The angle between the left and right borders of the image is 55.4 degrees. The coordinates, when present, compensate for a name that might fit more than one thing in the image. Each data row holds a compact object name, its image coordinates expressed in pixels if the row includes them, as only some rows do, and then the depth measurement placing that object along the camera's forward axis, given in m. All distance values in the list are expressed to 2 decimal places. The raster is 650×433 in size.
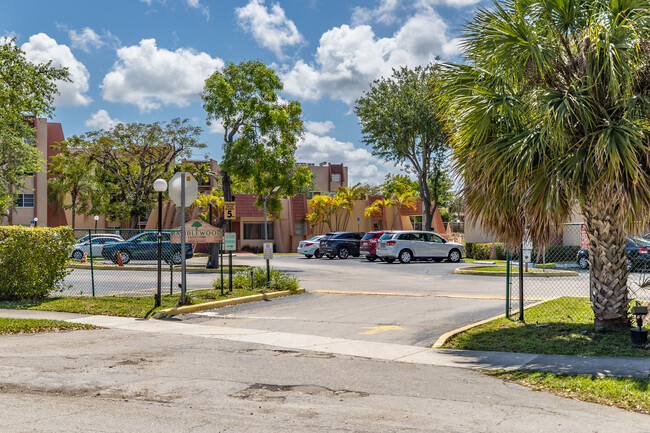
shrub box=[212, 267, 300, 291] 17.97
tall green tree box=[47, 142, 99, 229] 49.58
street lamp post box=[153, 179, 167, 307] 14.41
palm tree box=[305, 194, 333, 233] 55.72
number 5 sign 16.75
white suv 32.91
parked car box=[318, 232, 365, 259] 39.25
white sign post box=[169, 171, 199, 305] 14.66
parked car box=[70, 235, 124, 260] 27.61
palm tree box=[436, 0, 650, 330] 9.38
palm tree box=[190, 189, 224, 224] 46.49
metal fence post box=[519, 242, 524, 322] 11.93
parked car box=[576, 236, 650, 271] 22.28
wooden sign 15.87
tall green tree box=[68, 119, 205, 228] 45.59
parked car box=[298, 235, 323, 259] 40.25
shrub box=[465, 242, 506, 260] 36.19
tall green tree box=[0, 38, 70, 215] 18.30
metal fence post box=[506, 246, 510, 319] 12.41
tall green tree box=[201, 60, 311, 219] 28.56
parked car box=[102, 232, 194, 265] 20.50
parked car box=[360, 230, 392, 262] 34.80
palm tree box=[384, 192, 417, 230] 55.28
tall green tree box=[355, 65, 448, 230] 42.88
